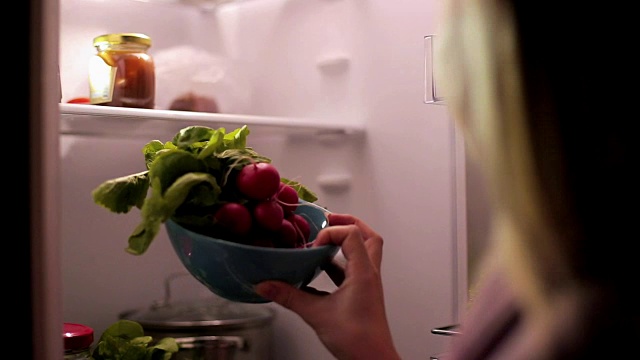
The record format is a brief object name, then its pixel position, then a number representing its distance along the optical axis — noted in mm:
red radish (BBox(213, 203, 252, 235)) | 993
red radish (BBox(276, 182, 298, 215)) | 1084
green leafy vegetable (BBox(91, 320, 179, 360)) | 1540
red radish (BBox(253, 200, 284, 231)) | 1009
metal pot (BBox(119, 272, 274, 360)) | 1638
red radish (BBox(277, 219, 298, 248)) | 1038
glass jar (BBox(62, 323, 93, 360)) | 1408
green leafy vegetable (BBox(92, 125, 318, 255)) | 956
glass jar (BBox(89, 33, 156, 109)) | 1543
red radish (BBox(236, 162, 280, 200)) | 1011
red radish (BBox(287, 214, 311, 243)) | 1083
